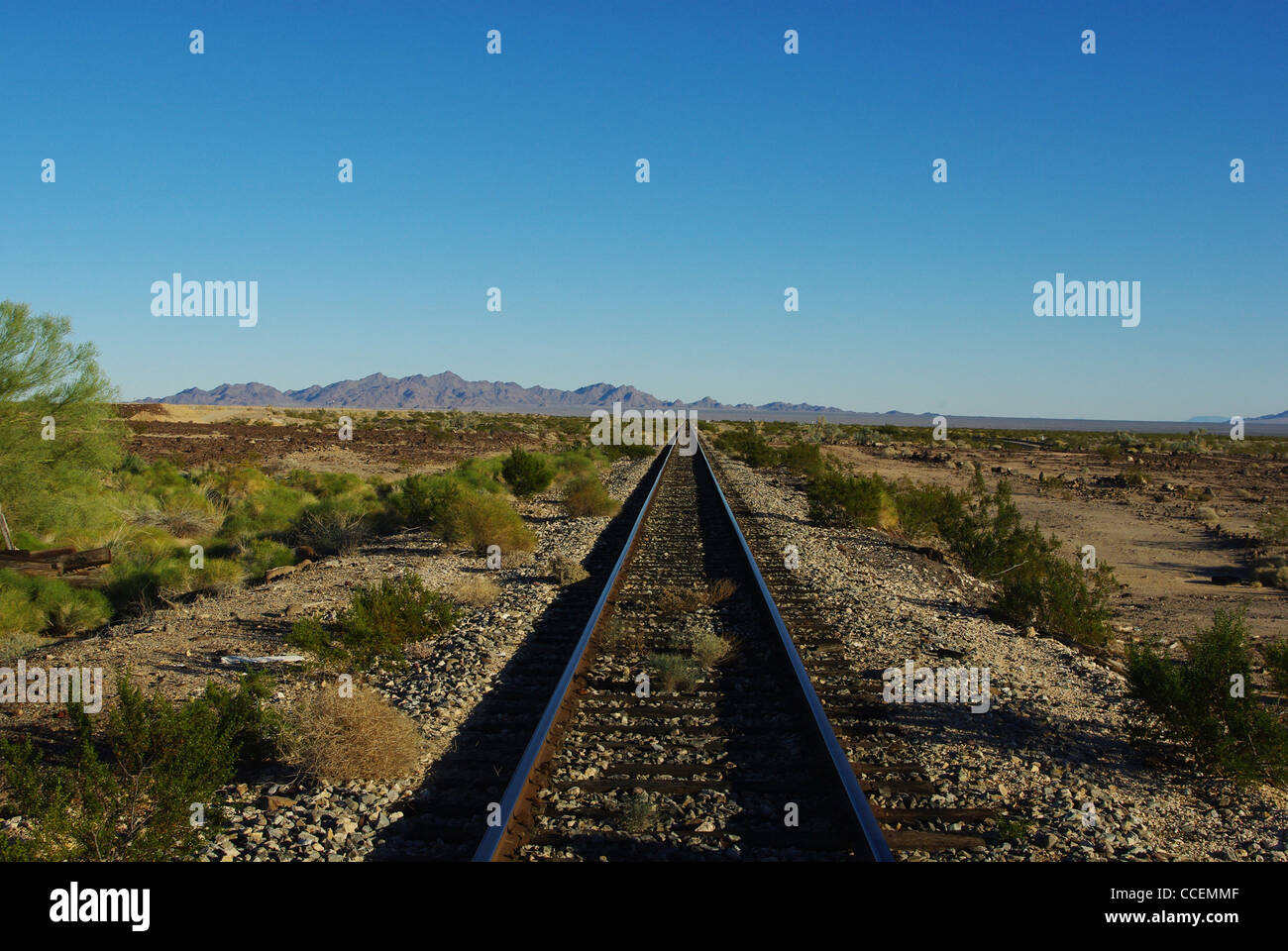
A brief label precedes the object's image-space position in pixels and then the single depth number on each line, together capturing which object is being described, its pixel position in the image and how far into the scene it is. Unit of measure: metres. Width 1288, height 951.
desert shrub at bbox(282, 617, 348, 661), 7.58
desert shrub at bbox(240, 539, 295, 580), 13.04
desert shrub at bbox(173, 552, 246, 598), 11.38
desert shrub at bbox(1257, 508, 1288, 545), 19.27
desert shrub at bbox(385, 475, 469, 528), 15.62
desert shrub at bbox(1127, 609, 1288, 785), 5.57
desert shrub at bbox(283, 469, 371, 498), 22.75
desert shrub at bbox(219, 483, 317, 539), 16.06
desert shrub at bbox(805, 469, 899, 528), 19.06
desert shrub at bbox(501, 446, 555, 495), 22.55
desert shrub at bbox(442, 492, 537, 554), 14.30
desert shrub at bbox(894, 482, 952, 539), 18.62
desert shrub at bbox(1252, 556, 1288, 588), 15.00
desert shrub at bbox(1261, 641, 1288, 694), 7.18
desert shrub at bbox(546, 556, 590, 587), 11.84
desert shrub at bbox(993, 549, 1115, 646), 10.20
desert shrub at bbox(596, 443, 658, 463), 44.20
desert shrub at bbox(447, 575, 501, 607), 10.67
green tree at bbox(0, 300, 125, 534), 14.66
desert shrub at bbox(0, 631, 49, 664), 8.61
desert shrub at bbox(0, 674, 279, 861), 4.22
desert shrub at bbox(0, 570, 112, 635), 10.20
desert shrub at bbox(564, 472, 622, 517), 19.56
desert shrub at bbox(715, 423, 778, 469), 39.28
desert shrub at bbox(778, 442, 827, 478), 32.59
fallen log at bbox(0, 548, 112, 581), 12.21
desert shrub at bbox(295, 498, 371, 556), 15.16
